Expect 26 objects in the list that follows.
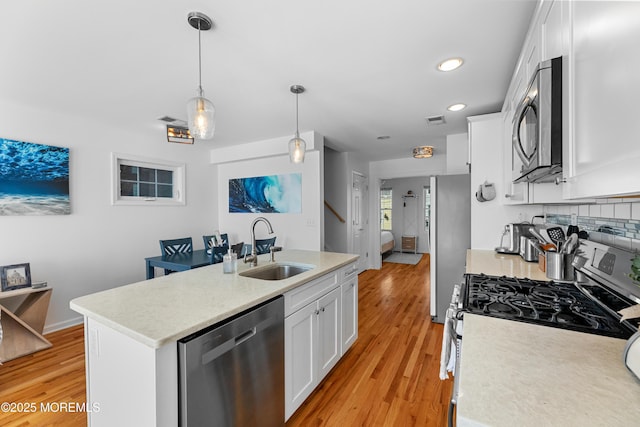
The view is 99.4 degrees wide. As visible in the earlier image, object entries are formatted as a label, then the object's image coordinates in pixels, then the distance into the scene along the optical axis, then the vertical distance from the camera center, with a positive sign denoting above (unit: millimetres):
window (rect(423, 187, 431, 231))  7844 +63
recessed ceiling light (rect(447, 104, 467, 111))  2749 +1063
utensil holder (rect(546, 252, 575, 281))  1480 -312
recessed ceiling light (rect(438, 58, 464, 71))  1925 +1062
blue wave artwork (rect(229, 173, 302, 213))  4059 +268
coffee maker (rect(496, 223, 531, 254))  2406 -227
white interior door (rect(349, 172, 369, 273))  5281 -145
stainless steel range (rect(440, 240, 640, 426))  941 -397
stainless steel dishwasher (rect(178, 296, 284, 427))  1040 -711
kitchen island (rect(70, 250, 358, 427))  989 -462
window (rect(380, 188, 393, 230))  8339 +102
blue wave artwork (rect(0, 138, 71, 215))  2695 +338
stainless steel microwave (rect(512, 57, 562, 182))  913 +328
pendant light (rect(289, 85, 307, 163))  2426 +561
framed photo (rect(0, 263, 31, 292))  2545 -625
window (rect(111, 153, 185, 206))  3562 +427
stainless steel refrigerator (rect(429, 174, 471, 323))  3064 -274
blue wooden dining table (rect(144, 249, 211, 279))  2936 -579
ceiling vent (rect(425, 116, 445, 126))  3121 +1065
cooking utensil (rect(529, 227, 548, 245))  1793 -191
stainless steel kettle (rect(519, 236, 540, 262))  2092 -309
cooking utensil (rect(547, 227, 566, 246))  1781 -165
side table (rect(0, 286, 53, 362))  2463 -1063
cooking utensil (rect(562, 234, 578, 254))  1460 -188
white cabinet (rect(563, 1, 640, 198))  535 +257
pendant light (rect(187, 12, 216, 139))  1537 +571
